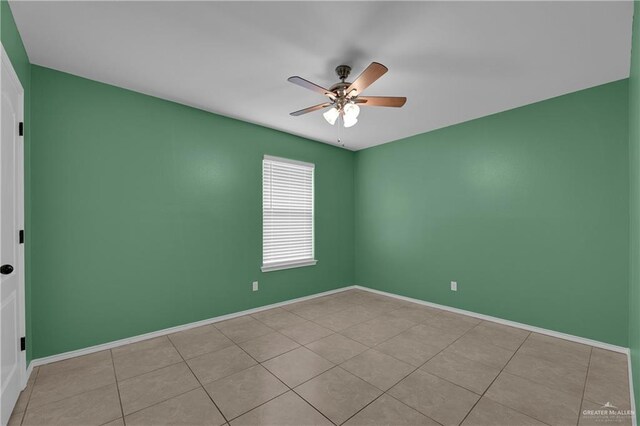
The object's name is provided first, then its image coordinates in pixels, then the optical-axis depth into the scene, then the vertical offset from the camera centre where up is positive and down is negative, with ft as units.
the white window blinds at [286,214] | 13.41 -0.06
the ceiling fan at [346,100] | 7.78 +3.27
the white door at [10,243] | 5.61 -0.64
